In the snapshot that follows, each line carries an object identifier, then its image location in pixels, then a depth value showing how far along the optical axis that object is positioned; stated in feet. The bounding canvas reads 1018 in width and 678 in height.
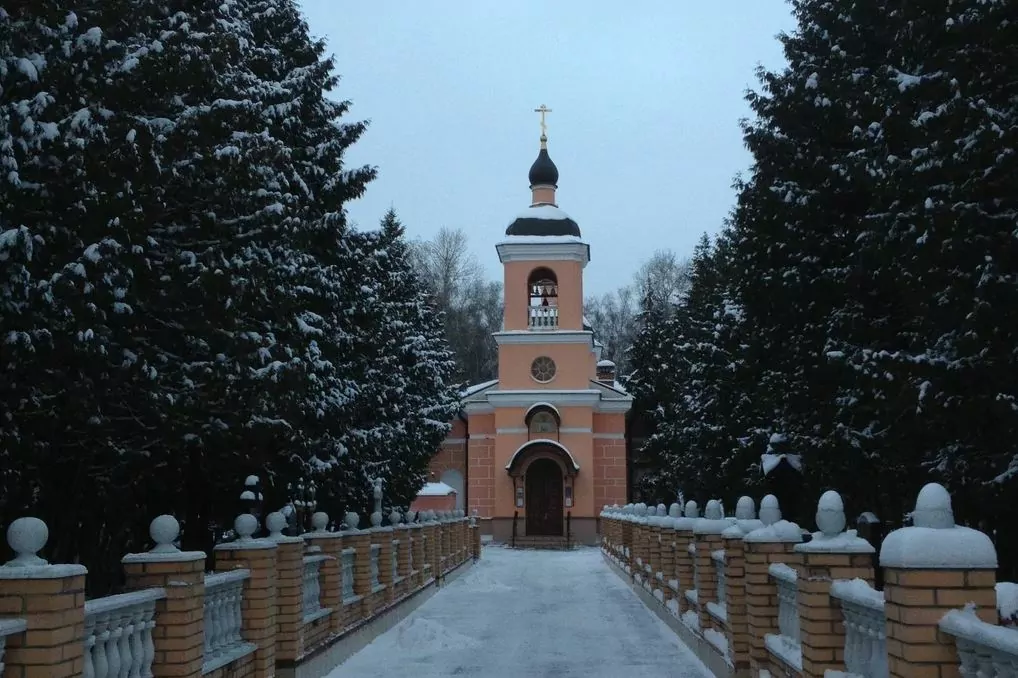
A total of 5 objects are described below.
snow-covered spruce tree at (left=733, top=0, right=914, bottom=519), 43.45
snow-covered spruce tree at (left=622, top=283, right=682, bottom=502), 116.06
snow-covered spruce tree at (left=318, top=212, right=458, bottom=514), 50.39
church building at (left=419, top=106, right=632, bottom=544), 120.78
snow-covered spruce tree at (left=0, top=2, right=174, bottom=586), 22.18
